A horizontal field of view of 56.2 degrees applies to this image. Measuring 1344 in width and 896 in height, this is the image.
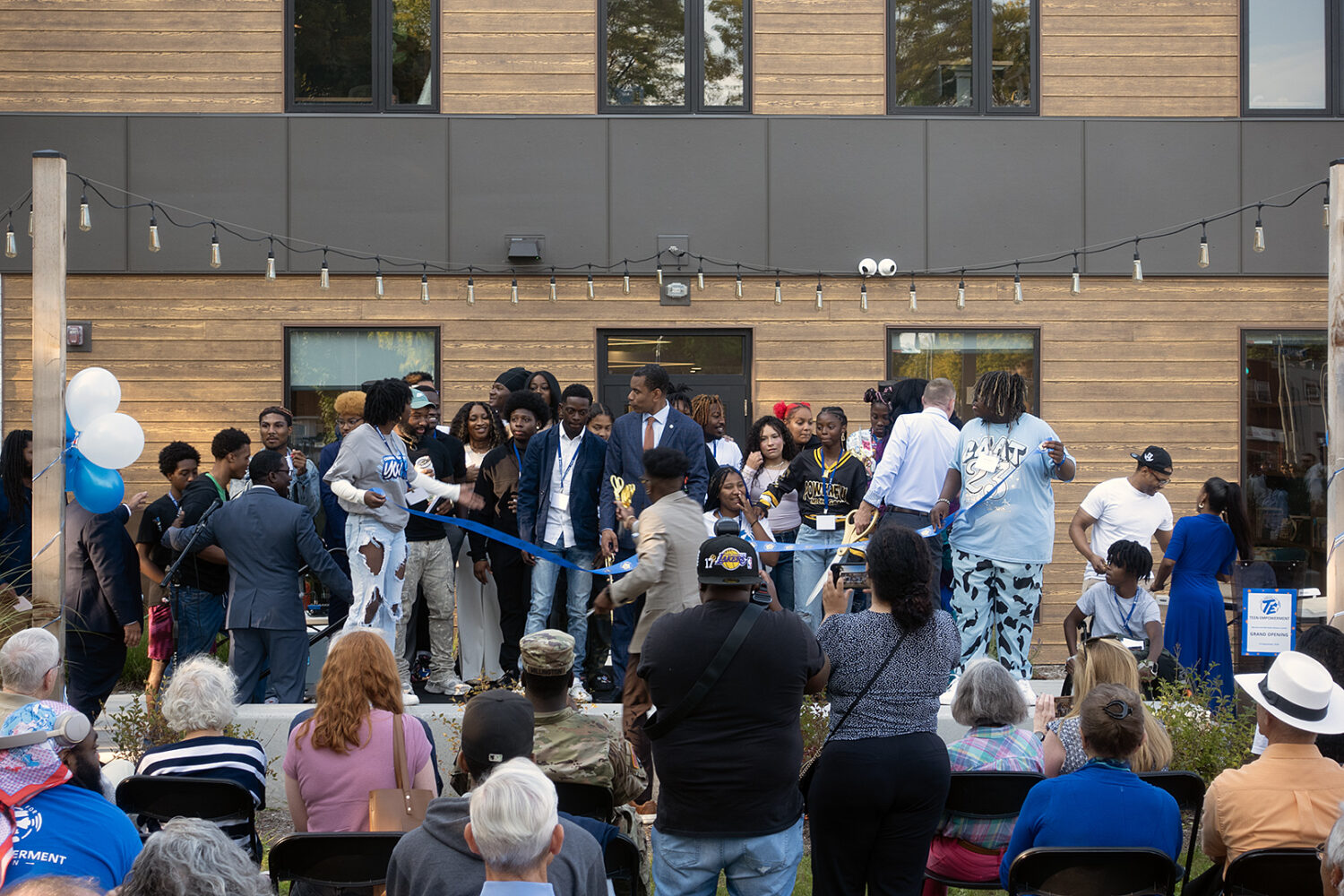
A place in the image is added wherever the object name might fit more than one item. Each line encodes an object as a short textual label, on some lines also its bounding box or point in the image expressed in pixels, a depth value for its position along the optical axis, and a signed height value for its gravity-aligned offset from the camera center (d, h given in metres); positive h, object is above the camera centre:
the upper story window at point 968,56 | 11.73 +3.47
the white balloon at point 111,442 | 7.02 -0.08
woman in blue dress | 8.33 -0.98
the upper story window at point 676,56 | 11.63 +3.45
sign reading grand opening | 7.23 -1.12
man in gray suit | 7.55 -0.89
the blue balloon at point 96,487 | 7.07 -0.34
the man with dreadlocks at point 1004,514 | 7.50 -0.52
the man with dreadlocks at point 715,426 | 9.77 +0.01
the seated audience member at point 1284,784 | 4.02 -1.16
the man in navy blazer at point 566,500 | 8.11 -0.47
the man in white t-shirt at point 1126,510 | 8.91 -0.59
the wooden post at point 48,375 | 6.83 +0.29
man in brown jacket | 6.09 -0.60
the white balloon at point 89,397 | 7.06 +0.18
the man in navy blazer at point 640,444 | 7.72 -0.10
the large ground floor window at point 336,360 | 11.55 +0.62
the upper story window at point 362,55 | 11.58 +3.44
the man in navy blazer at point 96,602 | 7.55 -1.05
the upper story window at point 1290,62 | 11.82 +3.43
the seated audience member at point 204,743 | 4.59 -1.16
